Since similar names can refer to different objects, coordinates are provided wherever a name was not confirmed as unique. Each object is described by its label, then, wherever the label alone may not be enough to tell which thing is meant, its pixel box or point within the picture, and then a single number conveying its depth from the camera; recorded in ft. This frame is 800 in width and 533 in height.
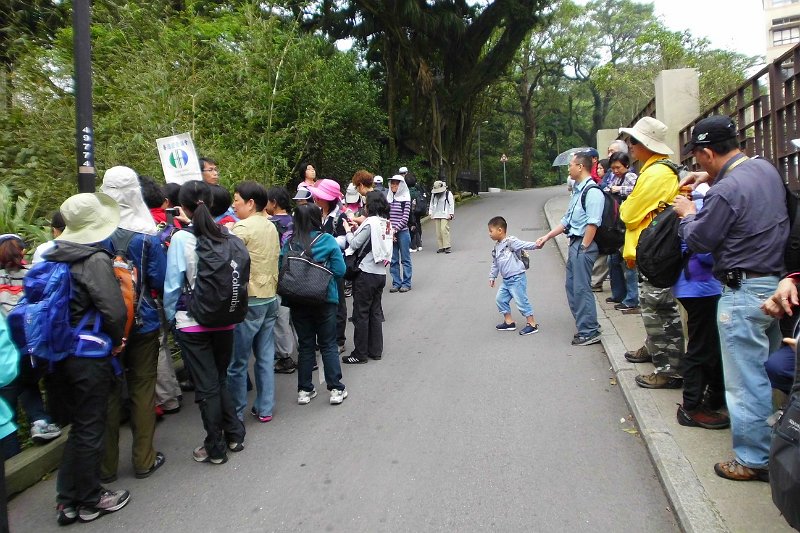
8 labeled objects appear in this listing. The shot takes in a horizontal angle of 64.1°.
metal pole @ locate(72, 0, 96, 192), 17.28
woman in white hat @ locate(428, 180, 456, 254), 43.62
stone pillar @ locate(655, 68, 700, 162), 38.19
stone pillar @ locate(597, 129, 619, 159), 62.30
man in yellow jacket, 16.01
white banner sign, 21.42
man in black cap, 11.63
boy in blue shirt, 24.39
